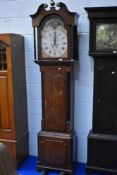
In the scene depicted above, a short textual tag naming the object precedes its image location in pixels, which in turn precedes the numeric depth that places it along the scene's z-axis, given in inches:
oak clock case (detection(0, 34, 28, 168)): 94.7
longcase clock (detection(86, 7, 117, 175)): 86.5
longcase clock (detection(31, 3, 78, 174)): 88.5
